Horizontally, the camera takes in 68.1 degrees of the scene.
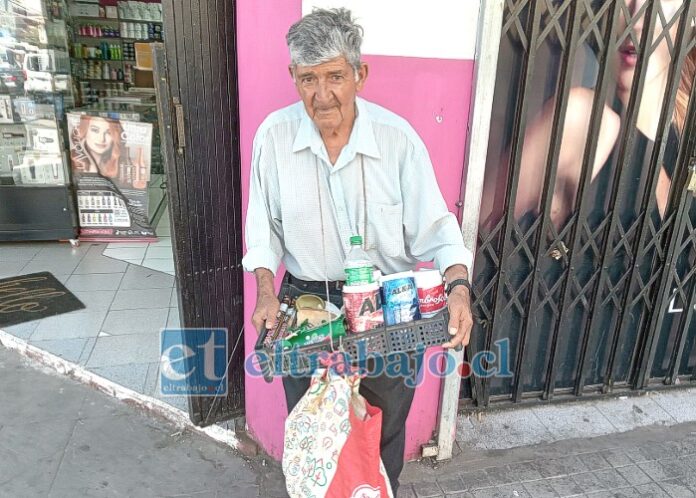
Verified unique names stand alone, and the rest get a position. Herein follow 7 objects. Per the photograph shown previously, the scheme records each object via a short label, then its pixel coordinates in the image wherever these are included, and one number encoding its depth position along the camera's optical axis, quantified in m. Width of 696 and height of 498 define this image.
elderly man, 1.67
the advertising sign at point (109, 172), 5.12
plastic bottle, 1.50
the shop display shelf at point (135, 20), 7.42
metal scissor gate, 2.40
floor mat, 3.82
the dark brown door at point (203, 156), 2.13
